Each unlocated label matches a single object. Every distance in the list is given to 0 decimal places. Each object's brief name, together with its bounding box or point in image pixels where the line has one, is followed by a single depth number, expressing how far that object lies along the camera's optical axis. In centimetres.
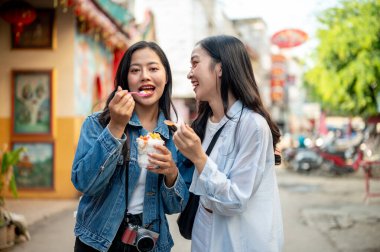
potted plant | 551
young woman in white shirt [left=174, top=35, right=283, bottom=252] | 206
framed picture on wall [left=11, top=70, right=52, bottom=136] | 921
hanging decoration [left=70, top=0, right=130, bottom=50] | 834
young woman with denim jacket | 215
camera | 224
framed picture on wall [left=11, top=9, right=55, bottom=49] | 916
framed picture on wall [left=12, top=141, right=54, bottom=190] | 915
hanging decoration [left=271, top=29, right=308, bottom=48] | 1354
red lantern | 814
